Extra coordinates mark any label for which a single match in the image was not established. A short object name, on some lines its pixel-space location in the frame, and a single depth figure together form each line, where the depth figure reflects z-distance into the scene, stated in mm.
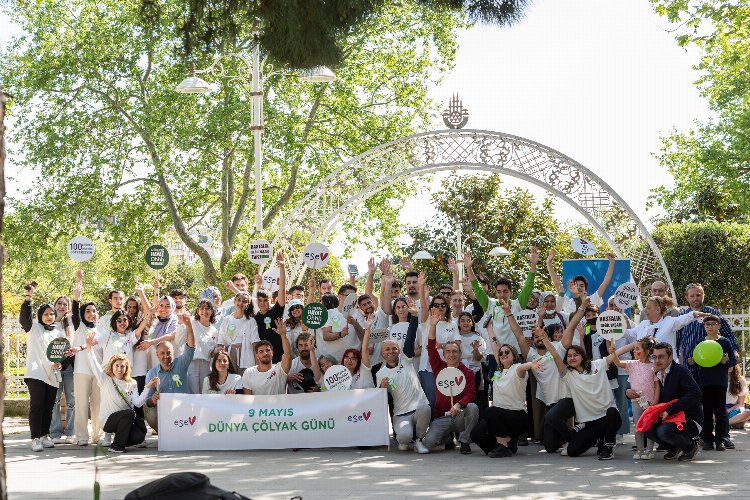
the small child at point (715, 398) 11039
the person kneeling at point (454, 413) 11133
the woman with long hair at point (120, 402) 11734
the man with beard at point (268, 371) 11781
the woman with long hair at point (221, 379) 11977
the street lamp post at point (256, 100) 17344
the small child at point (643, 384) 10484
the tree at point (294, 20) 8719
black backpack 5191
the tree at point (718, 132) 15109
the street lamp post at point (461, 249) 25469
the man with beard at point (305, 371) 12023
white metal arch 16547
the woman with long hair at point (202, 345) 12406
